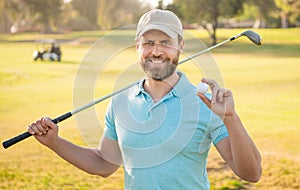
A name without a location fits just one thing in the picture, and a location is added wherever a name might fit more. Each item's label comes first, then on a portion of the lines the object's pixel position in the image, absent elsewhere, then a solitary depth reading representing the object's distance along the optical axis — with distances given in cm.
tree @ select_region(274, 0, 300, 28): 5191
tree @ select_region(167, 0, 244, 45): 4884
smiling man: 237
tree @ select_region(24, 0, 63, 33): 7000
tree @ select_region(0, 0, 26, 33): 7056
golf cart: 3042
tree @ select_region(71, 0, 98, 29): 8488
